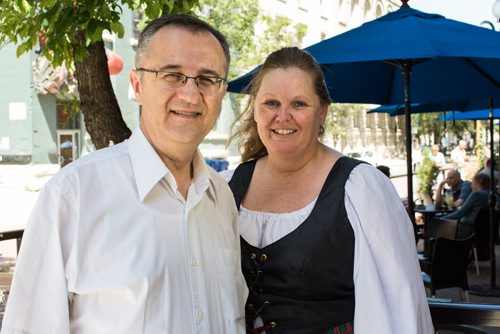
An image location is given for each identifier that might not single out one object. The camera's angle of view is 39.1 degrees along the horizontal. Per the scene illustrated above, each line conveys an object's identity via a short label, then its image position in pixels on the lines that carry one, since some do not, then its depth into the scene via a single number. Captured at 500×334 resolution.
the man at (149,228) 1.77
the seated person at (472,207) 9.38
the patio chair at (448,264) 6.83
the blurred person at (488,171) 12.93
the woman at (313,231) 2.34
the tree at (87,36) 4.54
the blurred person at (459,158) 20.30
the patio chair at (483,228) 9.31
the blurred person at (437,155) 18.72
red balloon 18.30
